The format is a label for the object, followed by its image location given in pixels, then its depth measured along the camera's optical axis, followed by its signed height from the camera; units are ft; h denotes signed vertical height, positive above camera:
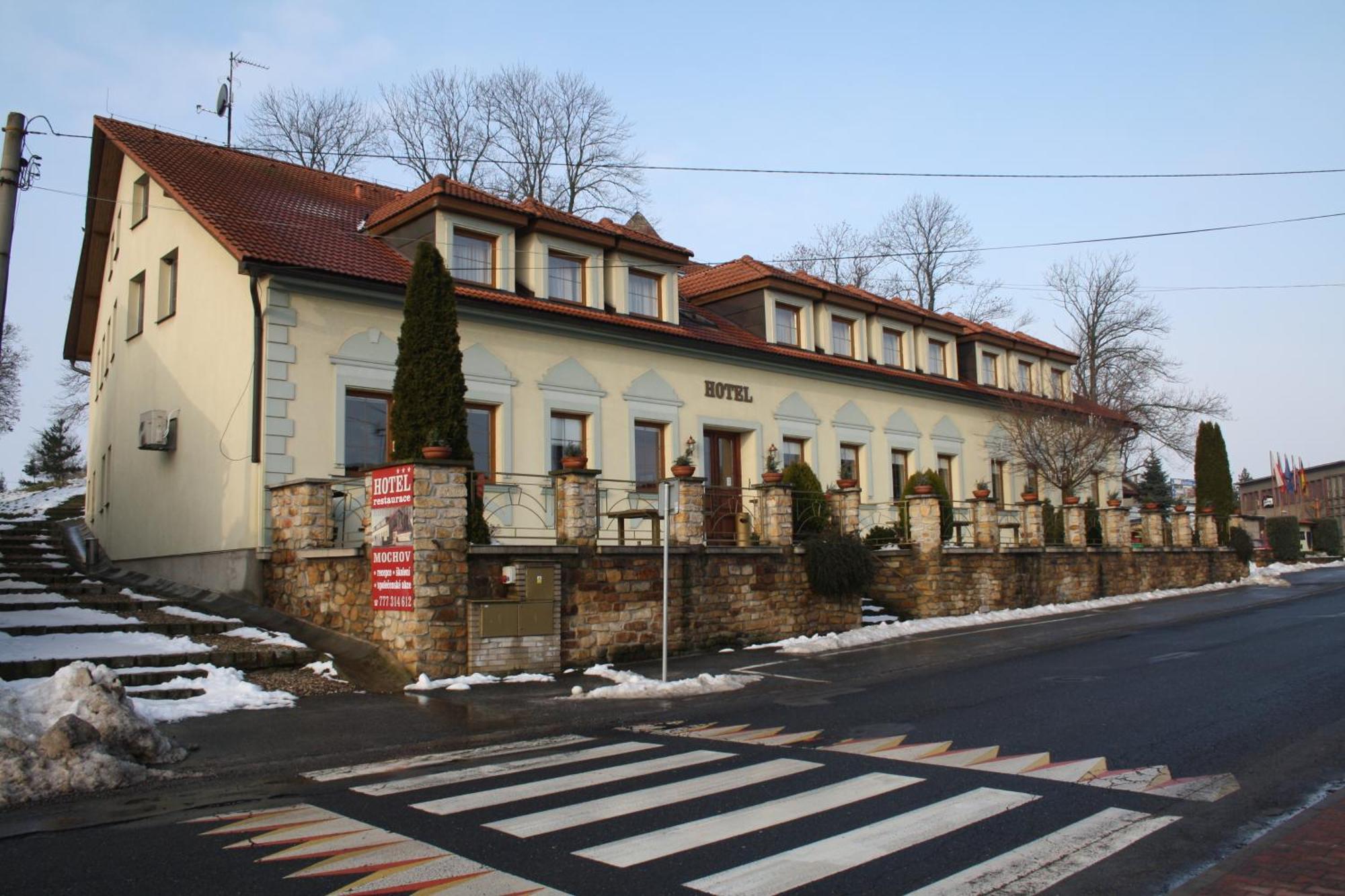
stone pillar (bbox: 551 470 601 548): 45.96 +2.68
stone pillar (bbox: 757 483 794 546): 56.39 +2.76
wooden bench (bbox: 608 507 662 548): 49.98 +2.56
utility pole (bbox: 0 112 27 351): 35.63 +14.10
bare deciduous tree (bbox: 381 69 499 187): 109.29 +46.43
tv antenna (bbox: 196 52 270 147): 86.33 +40.45
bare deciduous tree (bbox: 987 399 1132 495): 93.91 +10.70
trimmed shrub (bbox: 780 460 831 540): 59.98 +3.00
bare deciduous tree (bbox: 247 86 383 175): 109.60 +47.50
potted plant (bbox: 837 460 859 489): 61.36 +6.38
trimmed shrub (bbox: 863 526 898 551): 66.59 +1.60
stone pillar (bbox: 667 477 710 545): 51.24 +2.51
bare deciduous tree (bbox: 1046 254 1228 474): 132.26 +24.96
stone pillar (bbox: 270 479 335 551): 45.14 +2.67
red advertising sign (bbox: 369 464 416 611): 40.27 +1.31
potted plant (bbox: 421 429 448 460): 40.96 +4.92
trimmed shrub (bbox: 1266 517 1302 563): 146.61 +1.95
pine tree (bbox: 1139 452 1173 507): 178.50 +12.52
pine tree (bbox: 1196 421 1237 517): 134.51 +11.26
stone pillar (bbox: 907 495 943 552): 65.10 +2.39
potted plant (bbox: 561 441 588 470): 46.62 +4.90
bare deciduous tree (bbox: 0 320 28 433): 167.43 +33.08
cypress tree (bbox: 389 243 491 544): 45.52 +8.79
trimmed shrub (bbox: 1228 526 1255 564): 111.24 +1.02
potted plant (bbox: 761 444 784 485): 57.47 +5.84
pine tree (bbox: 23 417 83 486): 192.13 +23.66
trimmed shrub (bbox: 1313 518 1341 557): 183.01 +2.33
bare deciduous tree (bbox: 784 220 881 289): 143.85 +41.28
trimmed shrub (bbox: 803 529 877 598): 56.49 -0.22
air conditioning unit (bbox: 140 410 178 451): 57.77 +8.34
